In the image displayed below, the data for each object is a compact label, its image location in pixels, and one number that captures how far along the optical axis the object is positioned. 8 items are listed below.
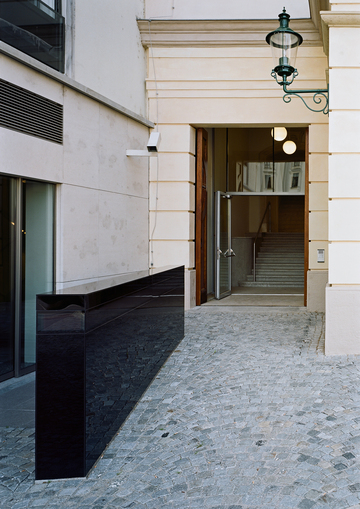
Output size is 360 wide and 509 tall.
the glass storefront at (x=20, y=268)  5.48
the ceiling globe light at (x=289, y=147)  11.11
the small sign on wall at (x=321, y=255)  9.39
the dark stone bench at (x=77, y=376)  2.83
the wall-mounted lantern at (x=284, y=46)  5.93
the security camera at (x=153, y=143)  8.74
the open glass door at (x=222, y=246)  11.20
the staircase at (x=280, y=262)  14.91
